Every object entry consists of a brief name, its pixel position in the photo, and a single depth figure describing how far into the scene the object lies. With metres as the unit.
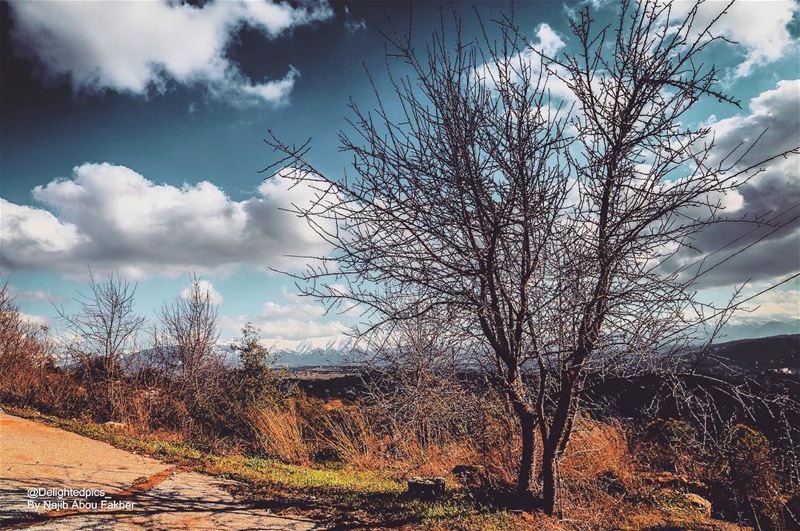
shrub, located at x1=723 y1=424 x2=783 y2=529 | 6.46
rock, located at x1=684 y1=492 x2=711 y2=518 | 6.39
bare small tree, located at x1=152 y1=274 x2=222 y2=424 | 14.58
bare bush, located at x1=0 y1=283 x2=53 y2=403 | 14.16
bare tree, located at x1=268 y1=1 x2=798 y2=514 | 3.54
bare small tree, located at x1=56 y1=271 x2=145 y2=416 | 13.16
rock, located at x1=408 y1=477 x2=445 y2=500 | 5.42
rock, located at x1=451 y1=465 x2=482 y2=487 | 6.49
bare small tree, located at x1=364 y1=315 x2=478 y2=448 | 4.84
